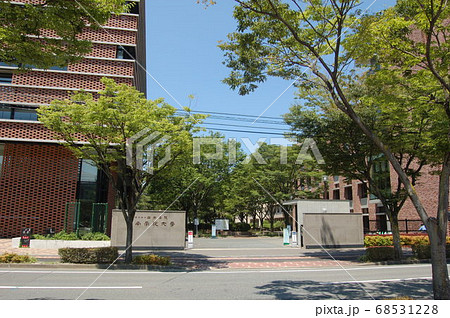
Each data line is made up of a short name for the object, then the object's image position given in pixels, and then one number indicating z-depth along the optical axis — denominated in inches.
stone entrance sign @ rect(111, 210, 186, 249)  792.3
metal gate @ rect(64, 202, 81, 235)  866.8
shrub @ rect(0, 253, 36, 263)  522.3
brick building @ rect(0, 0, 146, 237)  873.5
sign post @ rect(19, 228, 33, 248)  730.2
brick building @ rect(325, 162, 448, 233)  1250.6
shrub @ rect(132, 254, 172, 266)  550.6
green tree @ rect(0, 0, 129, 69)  253.4
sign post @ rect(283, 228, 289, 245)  987.3
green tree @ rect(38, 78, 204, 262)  514.3
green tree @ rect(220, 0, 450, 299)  268.4
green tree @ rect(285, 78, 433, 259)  574.9
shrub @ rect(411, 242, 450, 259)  640.4
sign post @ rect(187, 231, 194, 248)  848.3
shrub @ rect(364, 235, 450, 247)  869.2
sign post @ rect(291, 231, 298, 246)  924.2
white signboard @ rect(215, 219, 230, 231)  1374.3
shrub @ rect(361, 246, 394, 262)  621.9
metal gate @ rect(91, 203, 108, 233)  874.1
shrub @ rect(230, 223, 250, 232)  1752.0
